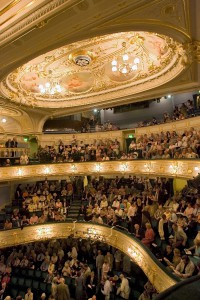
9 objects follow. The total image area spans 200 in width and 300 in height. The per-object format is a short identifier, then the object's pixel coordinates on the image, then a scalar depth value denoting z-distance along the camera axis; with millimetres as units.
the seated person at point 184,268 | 5102
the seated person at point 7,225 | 12327
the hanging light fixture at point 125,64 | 10398
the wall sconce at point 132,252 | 8458
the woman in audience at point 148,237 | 7762
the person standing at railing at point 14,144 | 15565
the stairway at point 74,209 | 13273
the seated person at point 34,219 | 12867
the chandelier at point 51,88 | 13016
